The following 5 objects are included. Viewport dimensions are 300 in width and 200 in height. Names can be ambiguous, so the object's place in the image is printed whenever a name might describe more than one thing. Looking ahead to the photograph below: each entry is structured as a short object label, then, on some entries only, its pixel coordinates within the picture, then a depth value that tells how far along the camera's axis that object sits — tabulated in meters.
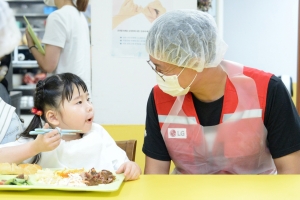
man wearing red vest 1.65
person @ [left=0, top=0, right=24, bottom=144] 1.58
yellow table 1.20
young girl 1.71
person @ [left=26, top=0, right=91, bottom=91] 2.74
